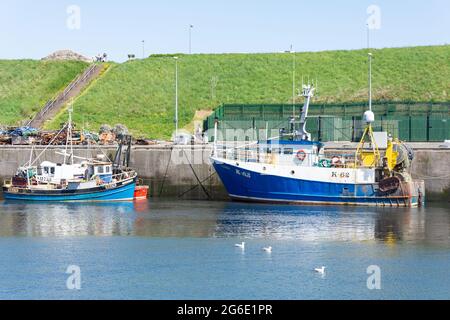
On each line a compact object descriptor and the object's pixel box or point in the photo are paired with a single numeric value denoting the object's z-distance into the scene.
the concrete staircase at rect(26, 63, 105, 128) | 95.44
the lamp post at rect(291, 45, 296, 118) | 103.56
